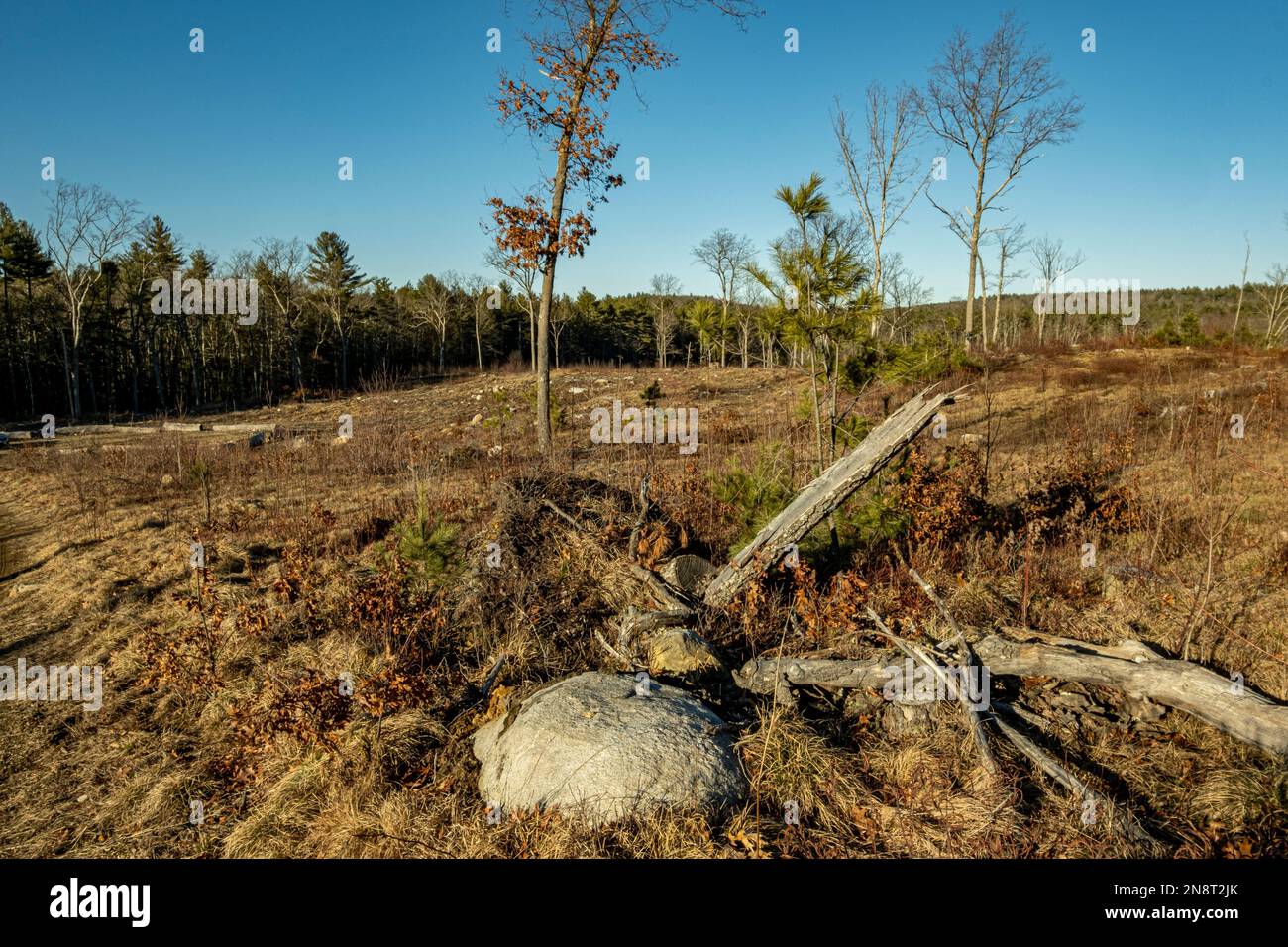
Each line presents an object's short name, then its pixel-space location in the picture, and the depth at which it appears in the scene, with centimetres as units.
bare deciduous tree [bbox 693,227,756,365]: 4728
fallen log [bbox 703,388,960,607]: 520
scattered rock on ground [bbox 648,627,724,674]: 513
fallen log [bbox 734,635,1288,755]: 388
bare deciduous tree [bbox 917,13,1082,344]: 2477
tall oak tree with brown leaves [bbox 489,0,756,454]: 1116
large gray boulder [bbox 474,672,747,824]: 364
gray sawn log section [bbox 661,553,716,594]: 645
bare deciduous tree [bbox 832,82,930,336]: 2436
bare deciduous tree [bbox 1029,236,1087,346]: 4144
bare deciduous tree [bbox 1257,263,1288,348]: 2856
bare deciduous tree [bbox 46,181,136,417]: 2705
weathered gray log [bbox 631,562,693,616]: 592
